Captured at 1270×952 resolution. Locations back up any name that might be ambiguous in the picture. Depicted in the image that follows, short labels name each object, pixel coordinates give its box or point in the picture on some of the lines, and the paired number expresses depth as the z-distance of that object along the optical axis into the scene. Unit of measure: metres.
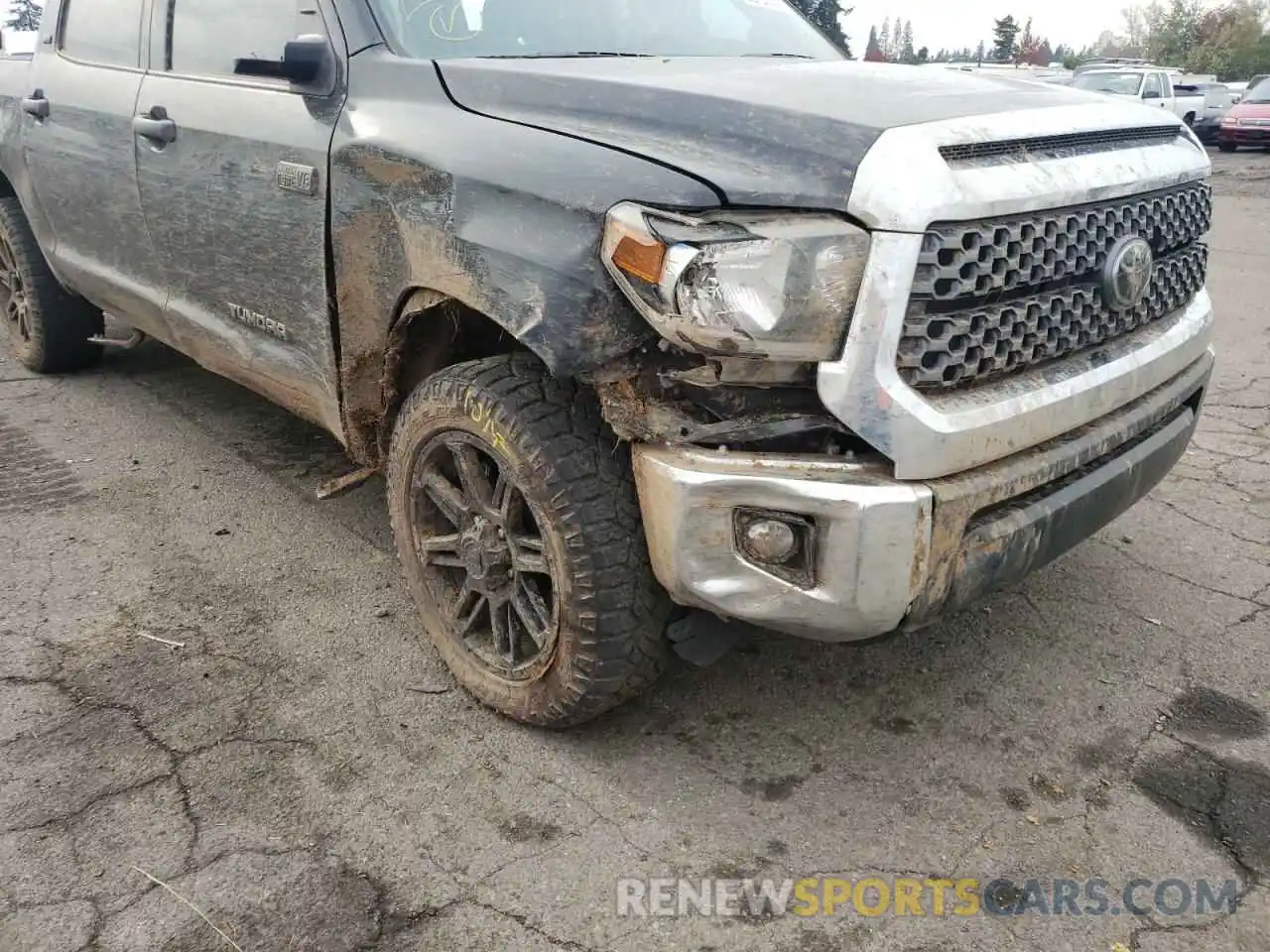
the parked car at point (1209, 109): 22.42
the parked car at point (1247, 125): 19.80
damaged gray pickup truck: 1.98
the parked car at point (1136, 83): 18.49
